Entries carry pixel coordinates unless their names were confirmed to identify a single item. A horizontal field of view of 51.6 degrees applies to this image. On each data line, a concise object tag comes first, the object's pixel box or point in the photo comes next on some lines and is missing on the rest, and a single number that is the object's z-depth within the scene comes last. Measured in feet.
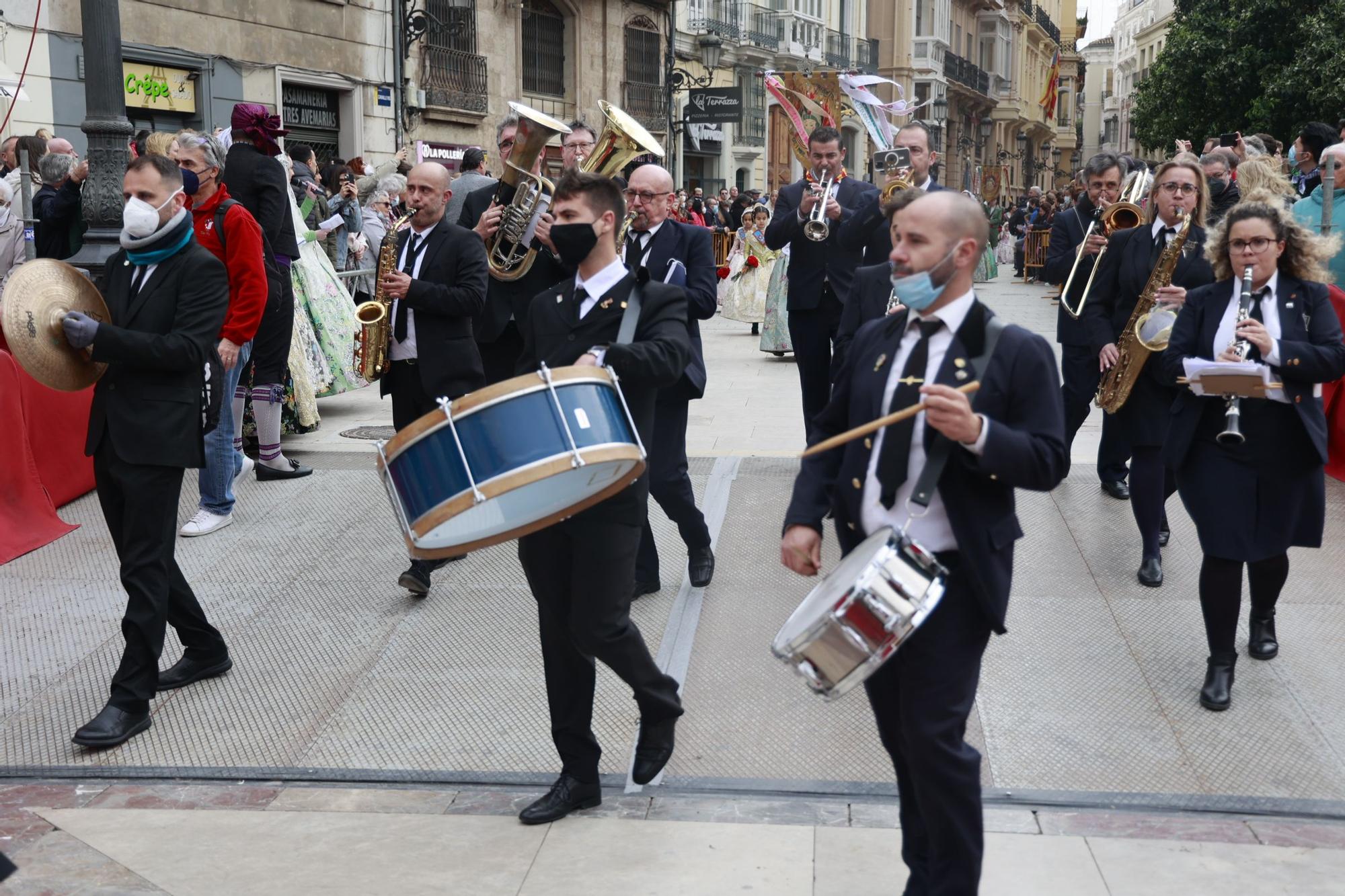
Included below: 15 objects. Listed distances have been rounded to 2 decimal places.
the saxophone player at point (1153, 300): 21.63
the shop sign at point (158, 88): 54.80
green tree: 79.71
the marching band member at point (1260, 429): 16.65
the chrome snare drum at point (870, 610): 10.02
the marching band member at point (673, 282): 20.48
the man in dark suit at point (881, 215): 24.50
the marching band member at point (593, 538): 13.69
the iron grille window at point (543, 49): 89.45
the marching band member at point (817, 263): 24.93
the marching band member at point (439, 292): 20.56
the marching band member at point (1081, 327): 25.47
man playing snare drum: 10.66
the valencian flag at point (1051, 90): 217.77
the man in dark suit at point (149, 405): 16.14
